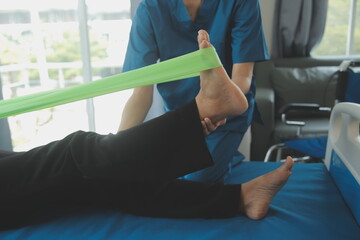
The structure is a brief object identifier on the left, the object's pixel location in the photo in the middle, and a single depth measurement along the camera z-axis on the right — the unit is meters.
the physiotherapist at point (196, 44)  1.19
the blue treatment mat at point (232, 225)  0.79
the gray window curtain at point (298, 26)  2.58
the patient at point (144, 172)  0.78
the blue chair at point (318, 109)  1.37
